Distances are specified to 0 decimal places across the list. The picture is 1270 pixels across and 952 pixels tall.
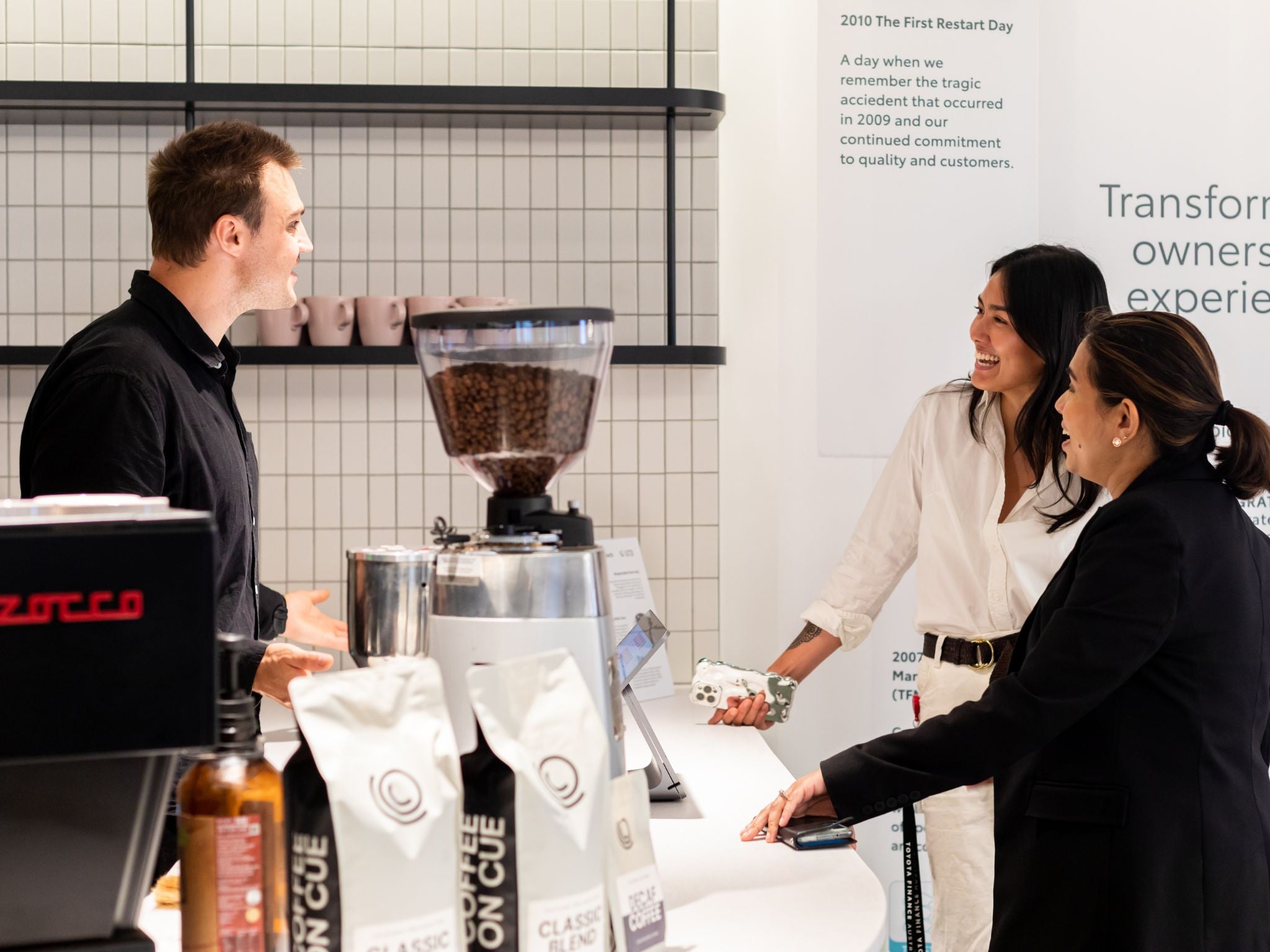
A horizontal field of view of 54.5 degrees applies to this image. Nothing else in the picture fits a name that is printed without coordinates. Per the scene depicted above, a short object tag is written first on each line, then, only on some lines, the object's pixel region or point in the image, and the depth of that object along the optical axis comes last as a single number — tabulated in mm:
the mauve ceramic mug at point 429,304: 2691
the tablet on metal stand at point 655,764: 1889
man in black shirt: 1702
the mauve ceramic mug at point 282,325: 2803
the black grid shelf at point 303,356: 2803
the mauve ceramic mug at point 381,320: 2783
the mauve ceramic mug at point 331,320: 2793
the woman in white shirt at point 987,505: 2350
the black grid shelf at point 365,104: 2750
